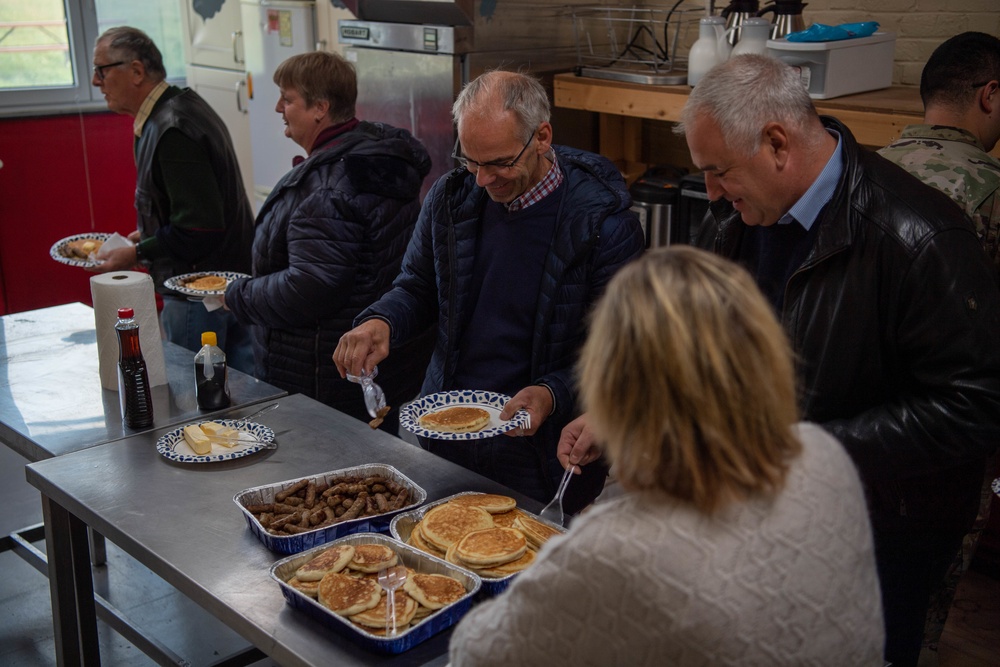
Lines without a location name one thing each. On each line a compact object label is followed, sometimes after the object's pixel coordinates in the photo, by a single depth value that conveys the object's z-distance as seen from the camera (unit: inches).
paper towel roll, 110.0
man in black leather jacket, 73.4
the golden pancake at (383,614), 66.6
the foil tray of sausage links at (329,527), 77.2
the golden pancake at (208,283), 136.7
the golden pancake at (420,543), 75.7
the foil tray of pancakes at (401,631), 64.9
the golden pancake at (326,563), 70.8
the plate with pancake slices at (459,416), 89.7
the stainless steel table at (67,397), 103.2
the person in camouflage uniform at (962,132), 108.3
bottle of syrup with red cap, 101.1
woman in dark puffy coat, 120.0
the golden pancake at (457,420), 91.6
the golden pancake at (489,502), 80.9
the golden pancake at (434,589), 68.3
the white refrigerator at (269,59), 220.7
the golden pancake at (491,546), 72.6
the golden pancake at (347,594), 67.2
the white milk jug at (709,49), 159.9
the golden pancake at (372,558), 71.9
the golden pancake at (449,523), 76.3
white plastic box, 143.0
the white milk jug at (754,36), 151.6
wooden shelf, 139.1
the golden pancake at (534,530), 75.9
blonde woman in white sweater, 44.7
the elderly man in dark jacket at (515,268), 95.8
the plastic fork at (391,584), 66.5
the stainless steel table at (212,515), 68.3
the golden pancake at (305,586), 69.6
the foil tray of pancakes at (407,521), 78.3
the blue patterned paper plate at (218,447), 94.6
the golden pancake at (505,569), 72.3
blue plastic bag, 142.6
